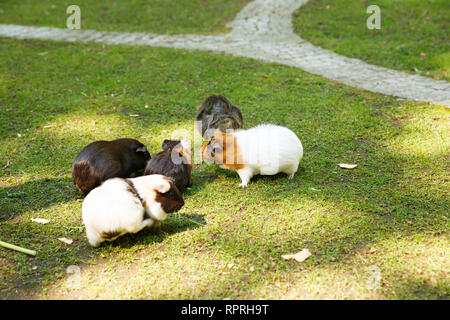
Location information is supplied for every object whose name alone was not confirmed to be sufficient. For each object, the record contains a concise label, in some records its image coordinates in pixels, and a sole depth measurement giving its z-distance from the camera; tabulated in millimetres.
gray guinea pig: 5293
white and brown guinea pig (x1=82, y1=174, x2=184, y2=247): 3295
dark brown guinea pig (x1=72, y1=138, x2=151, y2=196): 4105
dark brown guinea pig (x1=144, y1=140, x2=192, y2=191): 4273
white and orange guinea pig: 4277
